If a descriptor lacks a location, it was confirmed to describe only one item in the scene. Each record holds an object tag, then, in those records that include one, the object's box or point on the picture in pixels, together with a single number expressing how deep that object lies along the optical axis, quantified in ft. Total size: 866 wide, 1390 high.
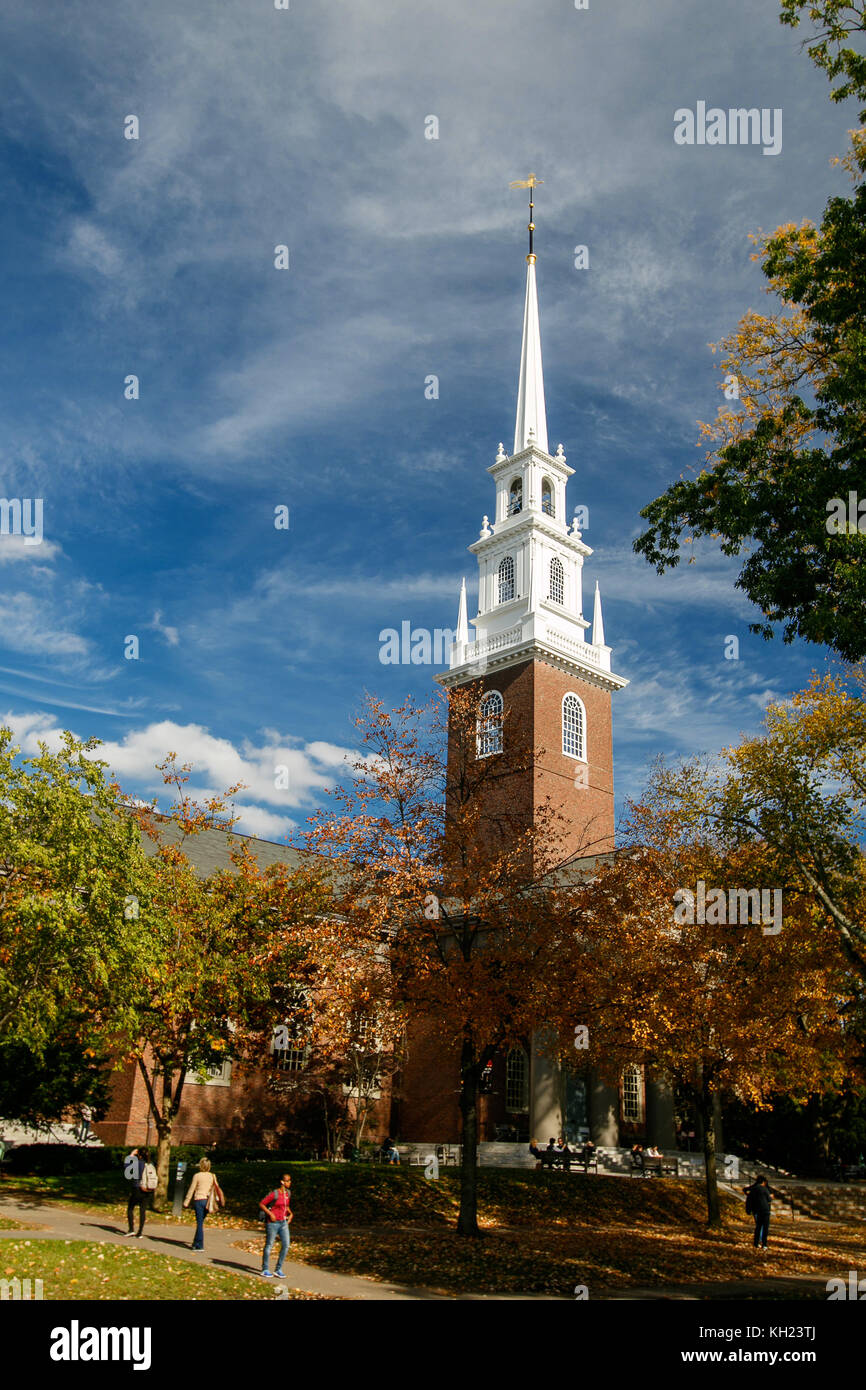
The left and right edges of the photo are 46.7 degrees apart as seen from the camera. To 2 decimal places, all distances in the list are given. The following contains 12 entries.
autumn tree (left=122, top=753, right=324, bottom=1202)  72.74
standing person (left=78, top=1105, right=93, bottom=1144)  95.38
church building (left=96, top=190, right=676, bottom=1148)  115.34
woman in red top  48.55
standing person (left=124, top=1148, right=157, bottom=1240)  58.75
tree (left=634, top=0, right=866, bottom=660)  47.62
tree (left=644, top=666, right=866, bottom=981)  60.34
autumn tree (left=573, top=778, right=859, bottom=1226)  76.13
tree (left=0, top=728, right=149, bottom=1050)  57.16
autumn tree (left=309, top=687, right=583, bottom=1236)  67.67
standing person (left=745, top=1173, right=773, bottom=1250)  75.31
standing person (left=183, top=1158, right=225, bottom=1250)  55.42
